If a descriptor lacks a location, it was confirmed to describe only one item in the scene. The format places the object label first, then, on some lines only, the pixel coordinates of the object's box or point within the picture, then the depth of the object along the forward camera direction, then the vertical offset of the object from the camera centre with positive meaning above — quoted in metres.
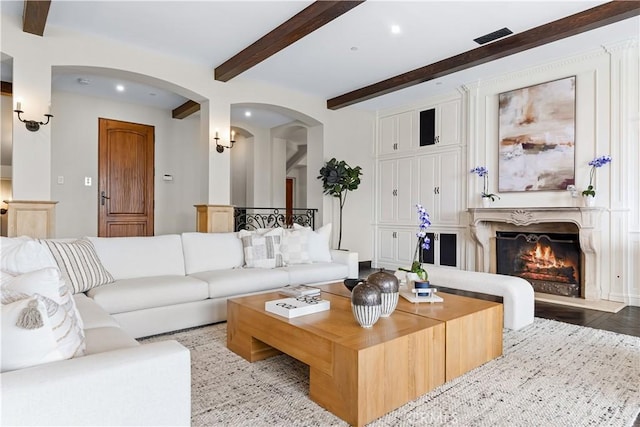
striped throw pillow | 2.63 -0.38
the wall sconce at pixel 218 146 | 5.02 +0.89
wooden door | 6.03 +0.56
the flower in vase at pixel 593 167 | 4.15 +0.53
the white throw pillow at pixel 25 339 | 1.06 -0.37
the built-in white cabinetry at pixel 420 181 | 5.68 +0.53
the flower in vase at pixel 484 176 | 5.21 +0.52
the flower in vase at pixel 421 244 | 2.52 -0.22
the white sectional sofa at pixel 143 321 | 1.02 -0.55
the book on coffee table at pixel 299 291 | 2.69 -0.58
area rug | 1.75 -0.96
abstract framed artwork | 4.48 +0.97
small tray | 2.53 -0.58
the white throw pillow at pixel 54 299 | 1.21 -0.30
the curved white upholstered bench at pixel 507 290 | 3.09 -0.67
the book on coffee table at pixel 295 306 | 2.19 -0.57
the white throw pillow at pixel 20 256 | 1.77 -0.22
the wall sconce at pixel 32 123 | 3.60 +0.88
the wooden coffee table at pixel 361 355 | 1.67 -0.70
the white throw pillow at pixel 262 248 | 3.81 -0.37
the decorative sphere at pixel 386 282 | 2.15 -0.40
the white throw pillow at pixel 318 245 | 4.30 -0.38
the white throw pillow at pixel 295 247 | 4.01 -0.37
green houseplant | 6.08 +0.58
